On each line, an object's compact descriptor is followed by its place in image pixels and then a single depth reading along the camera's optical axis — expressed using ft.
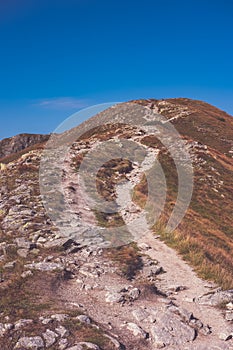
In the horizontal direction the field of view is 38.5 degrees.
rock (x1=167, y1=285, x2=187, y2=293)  56.44
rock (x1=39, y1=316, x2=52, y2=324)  40.77
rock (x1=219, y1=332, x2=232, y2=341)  42.91
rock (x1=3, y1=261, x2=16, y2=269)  57.67
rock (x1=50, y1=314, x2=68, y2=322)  41.57
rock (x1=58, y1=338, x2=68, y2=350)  36.52
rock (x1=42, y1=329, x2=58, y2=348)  37.12
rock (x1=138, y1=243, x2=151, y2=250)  75.20
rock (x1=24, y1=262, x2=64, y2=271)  57.36
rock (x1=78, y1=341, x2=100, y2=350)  36.24
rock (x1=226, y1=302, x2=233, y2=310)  49.98
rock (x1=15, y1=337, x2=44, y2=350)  36.32
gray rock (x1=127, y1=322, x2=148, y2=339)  41.50
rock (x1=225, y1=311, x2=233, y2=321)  47.18
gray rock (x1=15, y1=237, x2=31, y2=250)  66.59
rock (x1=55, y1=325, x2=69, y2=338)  38.73
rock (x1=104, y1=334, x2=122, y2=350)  37.78
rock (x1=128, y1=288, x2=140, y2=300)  51.34
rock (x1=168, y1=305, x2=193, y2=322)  46.68
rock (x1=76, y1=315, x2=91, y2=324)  41.81
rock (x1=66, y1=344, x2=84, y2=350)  36.29
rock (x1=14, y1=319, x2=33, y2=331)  39.74
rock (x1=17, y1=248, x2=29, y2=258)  62.95
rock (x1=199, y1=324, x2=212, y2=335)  44.24
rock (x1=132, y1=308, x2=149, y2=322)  45.42
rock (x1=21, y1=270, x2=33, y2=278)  54.03
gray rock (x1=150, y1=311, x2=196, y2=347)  41.06
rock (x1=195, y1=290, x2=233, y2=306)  51.52
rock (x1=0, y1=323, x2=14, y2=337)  38.60
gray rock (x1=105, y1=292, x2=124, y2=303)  49.88
